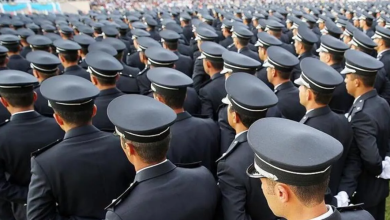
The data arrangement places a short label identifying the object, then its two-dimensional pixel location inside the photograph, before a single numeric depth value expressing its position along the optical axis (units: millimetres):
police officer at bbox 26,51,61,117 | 4434
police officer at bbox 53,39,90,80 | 5021
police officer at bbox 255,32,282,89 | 5621
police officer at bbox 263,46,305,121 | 3986
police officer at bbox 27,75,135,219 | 2365
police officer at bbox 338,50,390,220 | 3143
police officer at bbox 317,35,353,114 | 4613
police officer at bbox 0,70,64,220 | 2956
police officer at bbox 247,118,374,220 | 1515
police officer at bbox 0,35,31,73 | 6118
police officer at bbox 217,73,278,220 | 2365
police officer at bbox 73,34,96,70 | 6176
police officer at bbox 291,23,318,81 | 6004
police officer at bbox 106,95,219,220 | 1964
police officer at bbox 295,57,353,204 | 3029
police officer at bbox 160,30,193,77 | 6262
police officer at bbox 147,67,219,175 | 2984
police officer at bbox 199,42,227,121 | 4344
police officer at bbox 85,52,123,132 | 3684
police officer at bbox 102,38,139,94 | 5203
